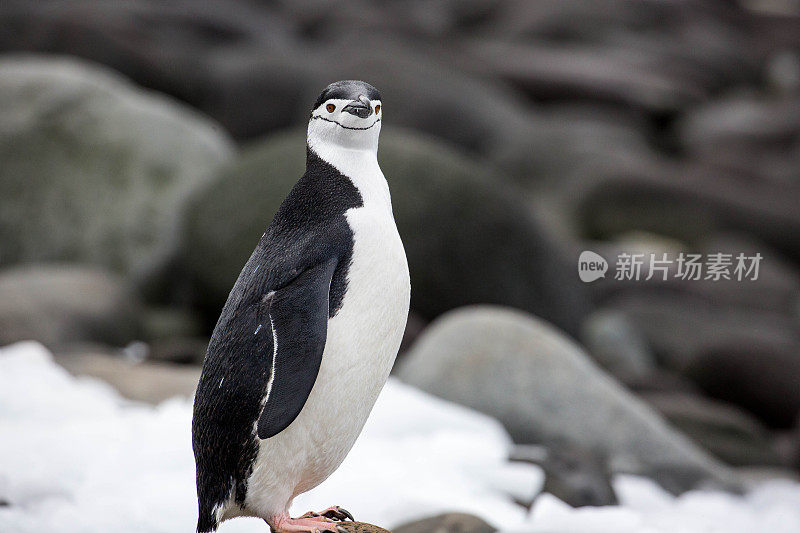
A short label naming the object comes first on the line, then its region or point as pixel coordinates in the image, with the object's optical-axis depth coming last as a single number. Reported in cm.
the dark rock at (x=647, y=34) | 3281
